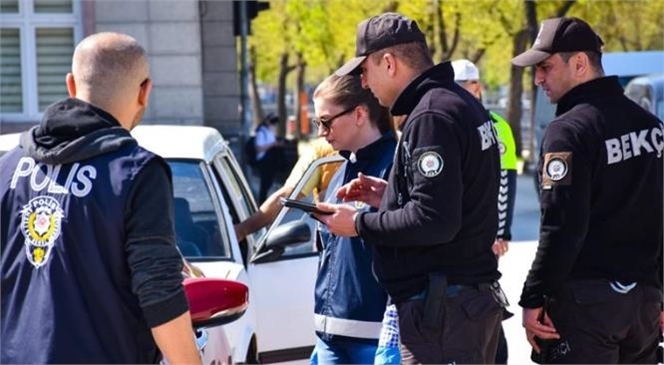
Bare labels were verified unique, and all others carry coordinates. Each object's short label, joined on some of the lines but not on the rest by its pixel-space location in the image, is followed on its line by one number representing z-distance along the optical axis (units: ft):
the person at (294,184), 32.96
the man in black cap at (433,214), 20.90
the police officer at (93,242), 18.25
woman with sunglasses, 24.39
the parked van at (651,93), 83.27
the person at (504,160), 37.95
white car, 32.44
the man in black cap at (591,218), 23.91
